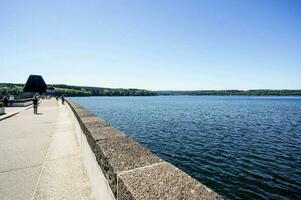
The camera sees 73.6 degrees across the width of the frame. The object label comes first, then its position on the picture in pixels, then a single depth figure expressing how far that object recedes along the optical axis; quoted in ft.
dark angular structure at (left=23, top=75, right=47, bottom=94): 263.90
